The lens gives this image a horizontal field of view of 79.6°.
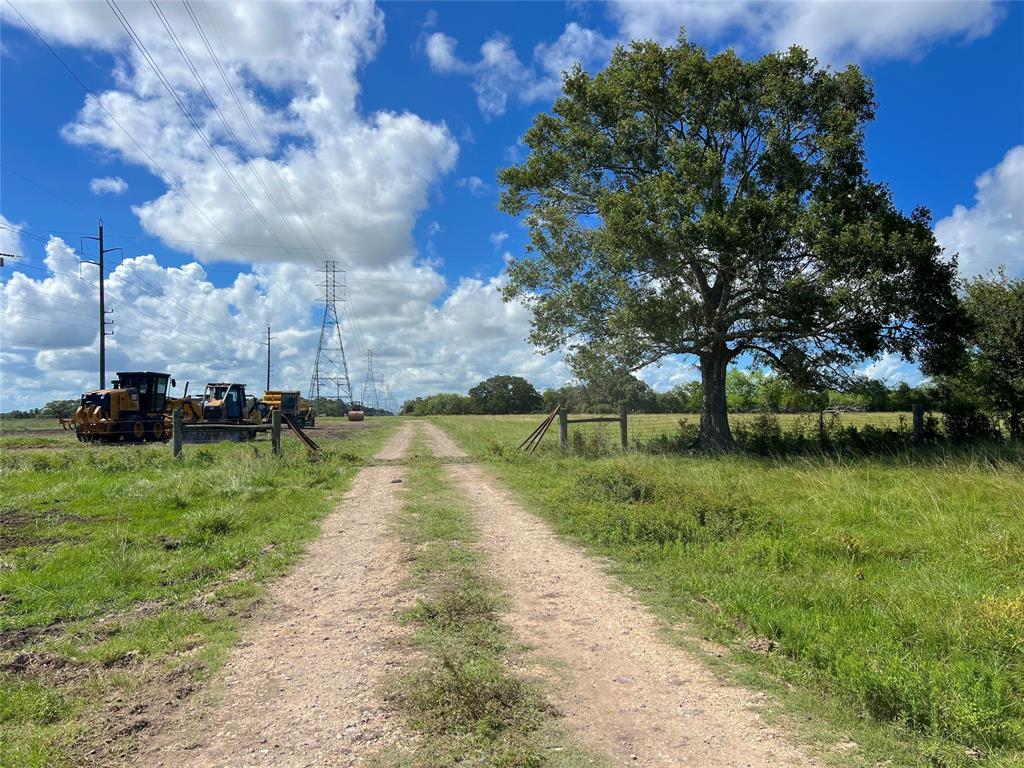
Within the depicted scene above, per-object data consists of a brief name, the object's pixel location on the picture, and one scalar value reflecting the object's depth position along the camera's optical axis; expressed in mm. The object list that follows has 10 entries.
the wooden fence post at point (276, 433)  17547
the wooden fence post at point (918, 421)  17625
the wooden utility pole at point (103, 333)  37531
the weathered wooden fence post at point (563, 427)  19688
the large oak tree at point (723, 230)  15188
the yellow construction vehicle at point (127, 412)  26188
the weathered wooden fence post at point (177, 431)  17094
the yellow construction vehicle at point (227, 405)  31062
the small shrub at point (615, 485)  10352
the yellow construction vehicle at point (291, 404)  42250
